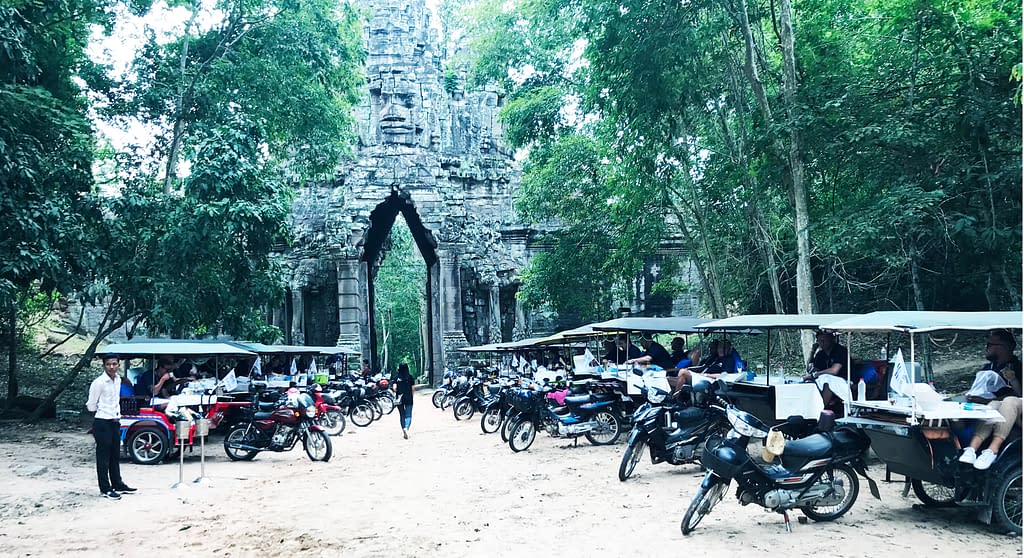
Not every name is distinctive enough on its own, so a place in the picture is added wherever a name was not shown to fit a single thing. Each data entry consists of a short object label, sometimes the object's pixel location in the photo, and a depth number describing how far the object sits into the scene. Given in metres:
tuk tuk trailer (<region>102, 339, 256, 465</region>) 11.74
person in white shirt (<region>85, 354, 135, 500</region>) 9.02
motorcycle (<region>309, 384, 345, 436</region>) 16.14
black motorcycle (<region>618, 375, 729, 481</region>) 9.38
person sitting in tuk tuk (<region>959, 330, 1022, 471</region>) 6.26
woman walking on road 15.20
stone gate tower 26.11
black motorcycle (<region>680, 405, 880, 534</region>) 6.66
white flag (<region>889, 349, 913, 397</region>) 6.76
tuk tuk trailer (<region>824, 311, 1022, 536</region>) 6.31
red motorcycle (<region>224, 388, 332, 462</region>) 12.18
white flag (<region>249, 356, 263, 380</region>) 16.56
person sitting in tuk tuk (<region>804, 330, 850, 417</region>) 9.49
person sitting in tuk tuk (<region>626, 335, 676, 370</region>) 14.73
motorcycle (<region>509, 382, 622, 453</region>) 12.55
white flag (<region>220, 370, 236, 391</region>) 13.09
